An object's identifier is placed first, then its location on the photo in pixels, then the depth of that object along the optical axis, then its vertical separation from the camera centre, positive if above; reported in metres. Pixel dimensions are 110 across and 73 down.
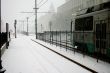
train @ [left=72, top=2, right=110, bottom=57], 5.79 +0.30
